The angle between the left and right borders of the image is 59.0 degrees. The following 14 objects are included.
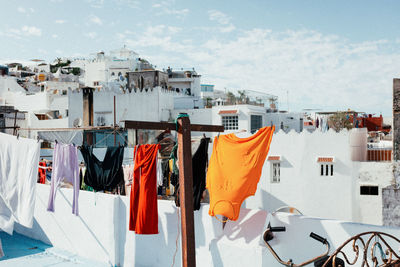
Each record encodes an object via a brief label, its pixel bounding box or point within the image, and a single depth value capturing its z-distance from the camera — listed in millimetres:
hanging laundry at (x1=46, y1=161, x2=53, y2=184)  10909
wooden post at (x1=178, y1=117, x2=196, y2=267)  4812
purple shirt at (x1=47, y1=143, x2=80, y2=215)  7195
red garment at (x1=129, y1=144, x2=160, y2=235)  6062
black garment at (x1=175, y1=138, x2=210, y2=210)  5598
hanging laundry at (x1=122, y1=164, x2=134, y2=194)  10172
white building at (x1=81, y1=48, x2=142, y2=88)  44869
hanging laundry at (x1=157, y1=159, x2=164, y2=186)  8078
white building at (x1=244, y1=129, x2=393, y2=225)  14281
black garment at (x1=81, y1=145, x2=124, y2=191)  7227
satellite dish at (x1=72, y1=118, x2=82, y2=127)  22414
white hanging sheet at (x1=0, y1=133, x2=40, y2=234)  6809
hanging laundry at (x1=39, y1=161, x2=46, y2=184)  10516
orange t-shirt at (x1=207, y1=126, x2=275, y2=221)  4938
